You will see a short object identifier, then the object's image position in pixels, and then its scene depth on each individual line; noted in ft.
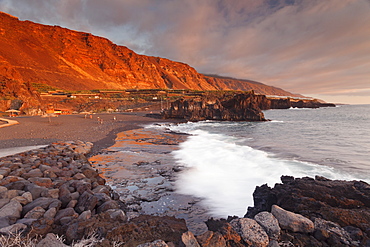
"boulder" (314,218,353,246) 10.01
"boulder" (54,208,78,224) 12.46
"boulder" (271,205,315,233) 10.71
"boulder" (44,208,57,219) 12.27
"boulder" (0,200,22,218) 12.14
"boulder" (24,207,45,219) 12.19
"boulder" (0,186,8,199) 14.56
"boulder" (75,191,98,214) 14.26
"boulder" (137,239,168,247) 8.77
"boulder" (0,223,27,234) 10.17
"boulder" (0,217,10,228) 11.27
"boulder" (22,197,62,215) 13.46
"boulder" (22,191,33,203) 14.54
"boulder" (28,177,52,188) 17.81
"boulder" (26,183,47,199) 15.66
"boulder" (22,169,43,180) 19.92
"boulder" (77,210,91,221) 12.08
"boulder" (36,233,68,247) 8.95
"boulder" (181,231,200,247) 9.02
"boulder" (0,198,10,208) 13.45
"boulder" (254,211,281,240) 10.37
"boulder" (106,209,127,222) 12.63
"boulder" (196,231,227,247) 9.40
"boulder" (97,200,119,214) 14.37
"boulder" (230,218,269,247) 9.78
